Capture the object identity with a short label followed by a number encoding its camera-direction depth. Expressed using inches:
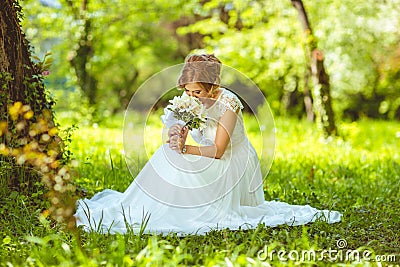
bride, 137.5
